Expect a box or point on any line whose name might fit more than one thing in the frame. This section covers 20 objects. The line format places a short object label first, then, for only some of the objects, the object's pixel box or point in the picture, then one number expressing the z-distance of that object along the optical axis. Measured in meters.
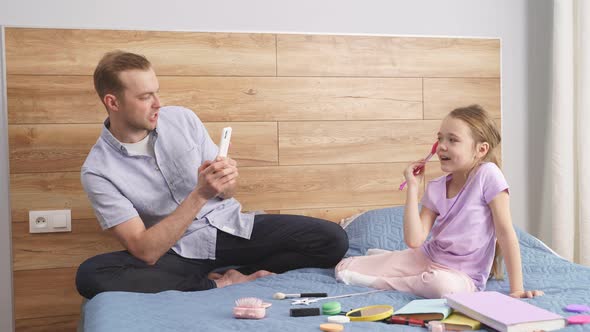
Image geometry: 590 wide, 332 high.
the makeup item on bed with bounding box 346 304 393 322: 1.47
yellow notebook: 1.37
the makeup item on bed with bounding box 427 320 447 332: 1.35
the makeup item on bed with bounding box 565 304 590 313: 1.46
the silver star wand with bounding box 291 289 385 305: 1.64
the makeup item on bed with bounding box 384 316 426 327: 1.42
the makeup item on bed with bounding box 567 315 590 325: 1.36
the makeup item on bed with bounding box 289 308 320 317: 1.51
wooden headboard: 2.31
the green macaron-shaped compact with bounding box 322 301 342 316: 1.52
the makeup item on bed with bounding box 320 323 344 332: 1.37
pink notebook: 1.31
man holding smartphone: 1.93
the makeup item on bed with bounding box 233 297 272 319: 1.49
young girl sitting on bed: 1.69
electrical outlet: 2.31
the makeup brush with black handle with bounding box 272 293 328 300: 1.71
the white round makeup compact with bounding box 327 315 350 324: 1.44
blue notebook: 1.43
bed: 1.44
